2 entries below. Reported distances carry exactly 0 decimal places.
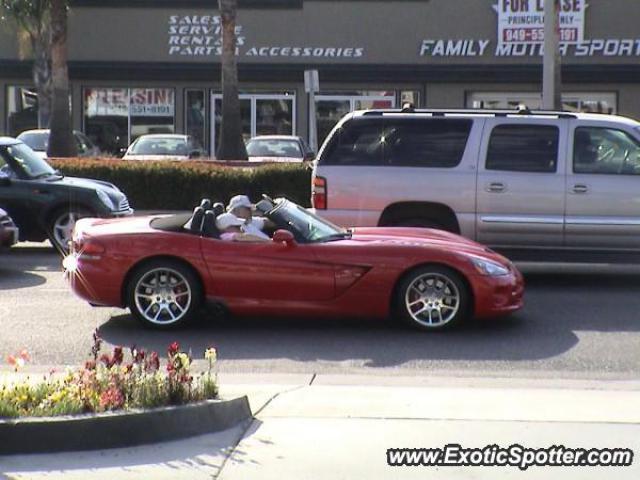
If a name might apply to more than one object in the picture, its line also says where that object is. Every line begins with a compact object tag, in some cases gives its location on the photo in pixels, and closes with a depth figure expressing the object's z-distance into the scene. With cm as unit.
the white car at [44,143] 2789
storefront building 3378
